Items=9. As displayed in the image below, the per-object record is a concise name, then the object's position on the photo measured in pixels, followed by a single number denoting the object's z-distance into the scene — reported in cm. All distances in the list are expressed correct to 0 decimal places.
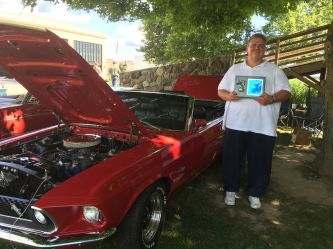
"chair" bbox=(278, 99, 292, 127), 974
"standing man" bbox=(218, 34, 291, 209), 391
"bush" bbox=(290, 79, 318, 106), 1370
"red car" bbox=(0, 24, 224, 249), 256
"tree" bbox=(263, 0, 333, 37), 1892
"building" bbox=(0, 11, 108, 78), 5802
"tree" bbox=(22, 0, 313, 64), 623
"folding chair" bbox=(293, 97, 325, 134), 902
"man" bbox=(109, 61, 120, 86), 1884
